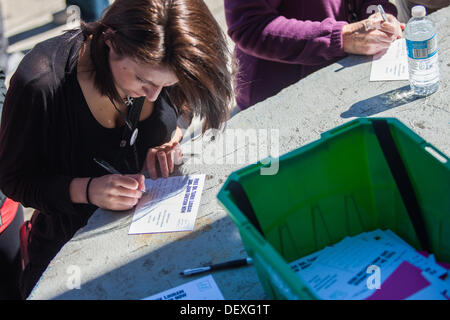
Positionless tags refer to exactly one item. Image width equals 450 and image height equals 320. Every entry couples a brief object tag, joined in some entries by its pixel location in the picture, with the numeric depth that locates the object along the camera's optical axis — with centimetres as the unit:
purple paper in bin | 110
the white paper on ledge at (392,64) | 187
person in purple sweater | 201
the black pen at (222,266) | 130
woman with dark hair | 146
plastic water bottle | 165
